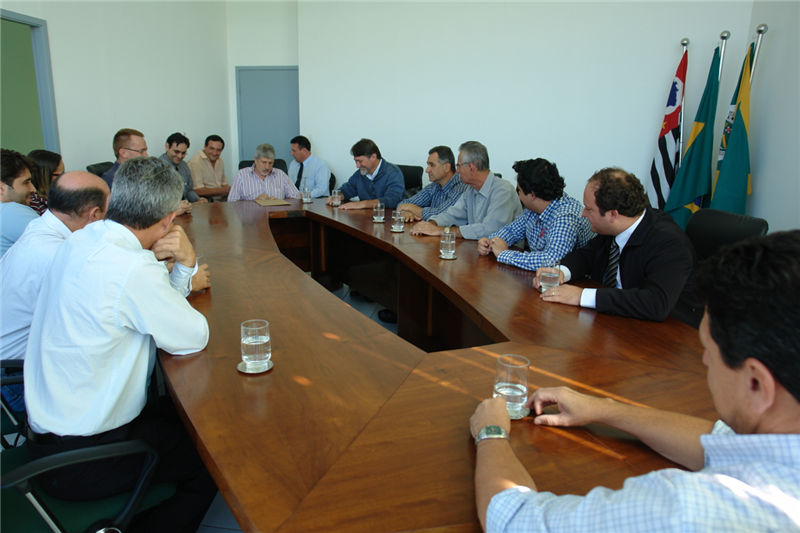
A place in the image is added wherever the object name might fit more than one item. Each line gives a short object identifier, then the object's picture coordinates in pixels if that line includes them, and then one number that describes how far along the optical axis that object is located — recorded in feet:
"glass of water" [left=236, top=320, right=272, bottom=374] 4.70
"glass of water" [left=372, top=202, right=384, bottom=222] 12.89
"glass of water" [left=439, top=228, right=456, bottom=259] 9.08
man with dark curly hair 8.58
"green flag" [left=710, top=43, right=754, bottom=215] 12.76
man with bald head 5.96
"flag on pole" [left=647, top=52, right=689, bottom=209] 14.44
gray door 24.26
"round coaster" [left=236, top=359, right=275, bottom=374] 4.64
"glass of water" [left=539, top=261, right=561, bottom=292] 7.14
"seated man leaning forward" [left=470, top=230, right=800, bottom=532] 2.09
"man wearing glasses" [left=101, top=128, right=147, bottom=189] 13.29
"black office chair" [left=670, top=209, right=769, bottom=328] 7.58
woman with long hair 10.55
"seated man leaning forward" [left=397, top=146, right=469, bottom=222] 13.87
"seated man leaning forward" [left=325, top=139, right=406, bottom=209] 16.03
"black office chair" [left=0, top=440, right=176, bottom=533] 3.74
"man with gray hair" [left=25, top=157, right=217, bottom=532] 4.36
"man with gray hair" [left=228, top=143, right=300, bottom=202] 16.58
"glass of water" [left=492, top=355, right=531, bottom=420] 3.97
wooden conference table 3.04
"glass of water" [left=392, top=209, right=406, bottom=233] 11.68
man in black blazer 6.23
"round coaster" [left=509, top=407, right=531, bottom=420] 3.91
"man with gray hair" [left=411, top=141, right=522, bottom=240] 11.05
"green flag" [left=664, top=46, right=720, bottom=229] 13.80
